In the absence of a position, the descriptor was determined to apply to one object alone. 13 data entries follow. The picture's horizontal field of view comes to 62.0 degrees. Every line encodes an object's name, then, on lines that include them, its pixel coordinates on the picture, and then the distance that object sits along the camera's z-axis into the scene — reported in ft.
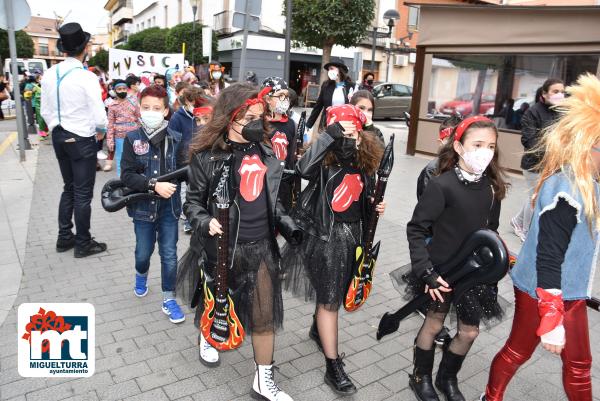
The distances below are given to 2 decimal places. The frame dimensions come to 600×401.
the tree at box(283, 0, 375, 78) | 61.00
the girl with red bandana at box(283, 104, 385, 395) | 9.51
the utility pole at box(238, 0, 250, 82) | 20.30
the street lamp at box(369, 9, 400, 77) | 50.98
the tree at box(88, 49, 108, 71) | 138.21
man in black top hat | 15.87
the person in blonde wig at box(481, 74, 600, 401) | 7.23
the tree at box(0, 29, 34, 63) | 160.74
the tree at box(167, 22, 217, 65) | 92.89
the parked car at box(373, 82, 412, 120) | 71.56
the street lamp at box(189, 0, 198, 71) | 77.95
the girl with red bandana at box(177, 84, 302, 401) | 8.70
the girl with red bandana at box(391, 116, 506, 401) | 8.45
